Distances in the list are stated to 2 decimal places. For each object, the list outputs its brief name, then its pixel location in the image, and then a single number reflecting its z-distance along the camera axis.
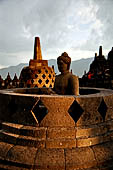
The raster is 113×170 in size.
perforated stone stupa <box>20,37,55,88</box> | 7.69
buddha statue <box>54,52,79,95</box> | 3.07
